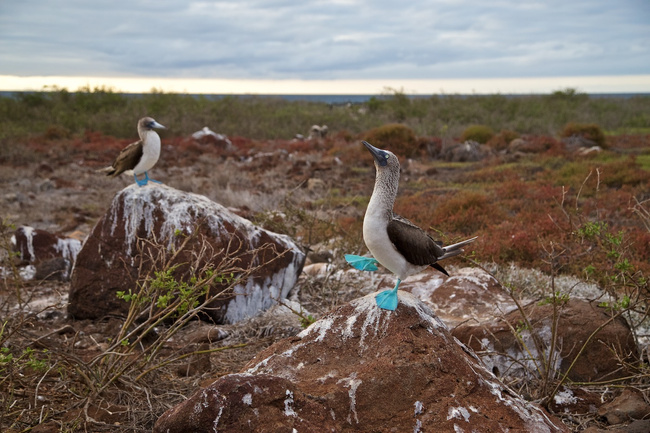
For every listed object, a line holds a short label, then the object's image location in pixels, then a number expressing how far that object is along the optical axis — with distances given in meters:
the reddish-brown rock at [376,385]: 2.40
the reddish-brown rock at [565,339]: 4.09
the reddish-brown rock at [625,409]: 3.58
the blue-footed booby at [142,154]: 5.39
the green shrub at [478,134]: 21.03
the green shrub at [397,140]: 18.19
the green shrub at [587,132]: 19.44
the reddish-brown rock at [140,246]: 5.35
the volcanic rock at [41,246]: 7.51
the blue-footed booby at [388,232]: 2.93
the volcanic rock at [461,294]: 4.82
